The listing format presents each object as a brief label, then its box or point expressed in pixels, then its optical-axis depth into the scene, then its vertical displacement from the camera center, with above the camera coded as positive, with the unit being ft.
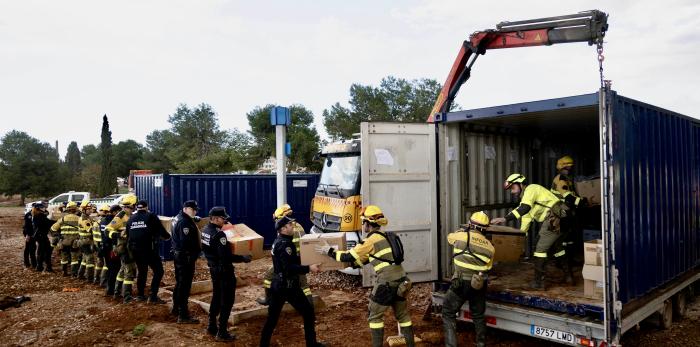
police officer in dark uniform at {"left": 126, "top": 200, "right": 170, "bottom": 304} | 26.78 -3.47
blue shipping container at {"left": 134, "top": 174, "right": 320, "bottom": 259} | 42.86 -1.41
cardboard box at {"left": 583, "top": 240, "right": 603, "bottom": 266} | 17.81 -2.89
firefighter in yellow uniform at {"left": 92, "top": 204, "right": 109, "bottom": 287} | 31.45 -4.53
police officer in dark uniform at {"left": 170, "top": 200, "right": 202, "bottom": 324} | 23.38 -3.47
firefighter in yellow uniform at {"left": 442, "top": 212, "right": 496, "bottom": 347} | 17.38 -3.51
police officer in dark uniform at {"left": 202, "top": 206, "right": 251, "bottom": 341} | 20.56 -3.42
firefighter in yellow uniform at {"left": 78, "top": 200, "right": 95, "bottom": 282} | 33.17 -4.12
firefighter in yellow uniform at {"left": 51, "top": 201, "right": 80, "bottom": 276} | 34.88 -3.72
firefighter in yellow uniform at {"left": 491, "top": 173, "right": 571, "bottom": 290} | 20.70 -1.78
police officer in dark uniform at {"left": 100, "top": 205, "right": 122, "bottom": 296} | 29.14 -4.32
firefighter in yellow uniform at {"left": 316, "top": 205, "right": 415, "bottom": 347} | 17.04 -3.38
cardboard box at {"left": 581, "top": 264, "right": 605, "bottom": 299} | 17.90 -3.94
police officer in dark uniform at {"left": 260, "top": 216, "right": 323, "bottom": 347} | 18.03 -3.64
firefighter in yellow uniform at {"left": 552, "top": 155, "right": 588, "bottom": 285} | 21.80 -1.23
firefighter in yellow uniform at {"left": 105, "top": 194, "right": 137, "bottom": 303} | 27.94 -4.14
